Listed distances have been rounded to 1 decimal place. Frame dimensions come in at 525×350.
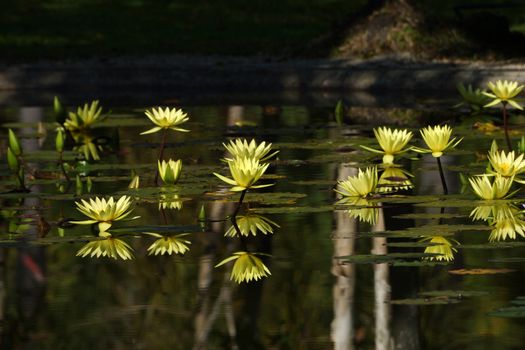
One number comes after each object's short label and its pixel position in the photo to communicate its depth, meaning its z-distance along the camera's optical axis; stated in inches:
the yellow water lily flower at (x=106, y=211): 644.7
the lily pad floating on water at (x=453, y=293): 510.3
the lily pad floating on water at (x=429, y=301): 497.0
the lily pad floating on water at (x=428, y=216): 682.2
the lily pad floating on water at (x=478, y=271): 552.7
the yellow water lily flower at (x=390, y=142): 789.9
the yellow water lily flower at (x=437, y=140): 730.8
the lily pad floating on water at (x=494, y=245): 597.0
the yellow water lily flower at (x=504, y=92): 858.1
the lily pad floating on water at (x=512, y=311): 474.3
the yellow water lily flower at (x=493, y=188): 706.2
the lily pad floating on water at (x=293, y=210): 701.9
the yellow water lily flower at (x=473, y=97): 1103.6
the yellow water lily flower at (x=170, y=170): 778.8
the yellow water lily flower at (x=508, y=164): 717.3
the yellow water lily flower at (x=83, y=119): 1055.7
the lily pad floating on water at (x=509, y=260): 577.9
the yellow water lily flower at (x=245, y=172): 650.2
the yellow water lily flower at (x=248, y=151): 689.0
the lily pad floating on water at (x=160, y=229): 661.3
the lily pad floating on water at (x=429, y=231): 627.9
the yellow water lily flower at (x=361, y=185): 721.0
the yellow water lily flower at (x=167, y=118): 800.9
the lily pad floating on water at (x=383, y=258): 572.4
